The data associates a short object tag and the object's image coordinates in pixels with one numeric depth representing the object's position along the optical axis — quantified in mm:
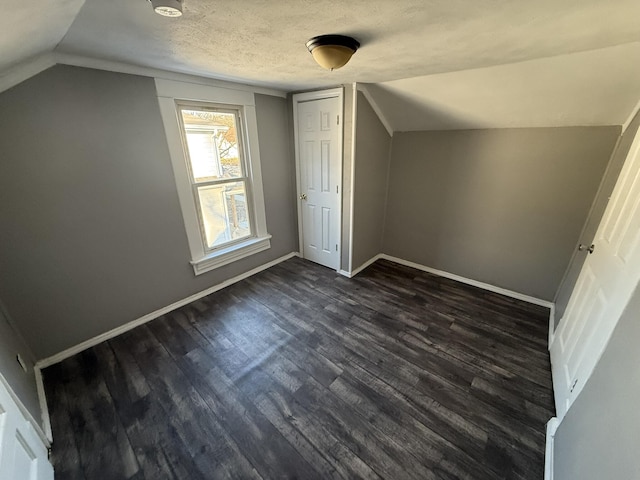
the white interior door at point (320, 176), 2721
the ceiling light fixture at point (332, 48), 1268
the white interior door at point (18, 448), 925
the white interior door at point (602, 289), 1225
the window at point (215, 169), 2242
